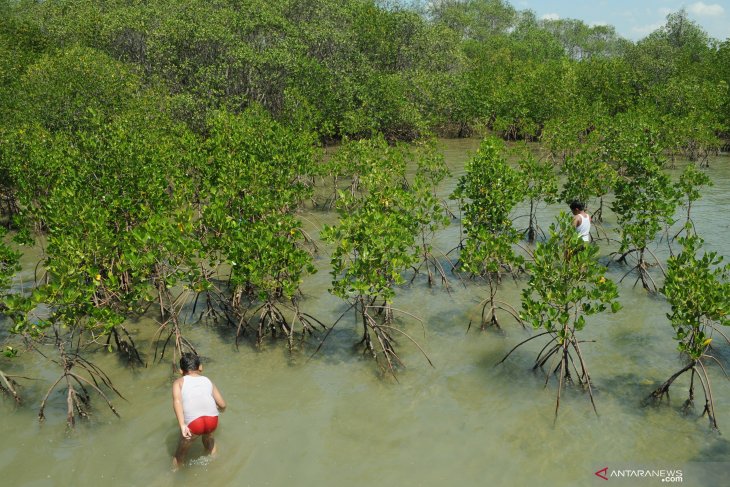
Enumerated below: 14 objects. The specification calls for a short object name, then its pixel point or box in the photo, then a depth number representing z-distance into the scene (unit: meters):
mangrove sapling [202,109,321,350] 10.36
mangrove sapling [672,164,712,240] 14.55
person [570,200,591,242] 13.00
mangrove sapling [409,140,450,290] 13.07
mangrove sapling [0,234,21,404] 9.14
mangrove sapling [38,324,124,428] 8.50
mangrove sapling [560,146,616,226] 15.45
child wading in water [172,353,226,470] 7.23
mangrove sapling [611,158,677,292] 12.73
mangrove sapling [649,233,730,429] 7.94
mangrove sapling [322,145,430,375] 9.80
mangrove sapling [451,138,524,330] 12.91
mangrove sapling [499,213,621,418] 8.62
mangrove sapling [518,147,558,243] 15.15
